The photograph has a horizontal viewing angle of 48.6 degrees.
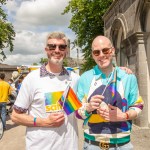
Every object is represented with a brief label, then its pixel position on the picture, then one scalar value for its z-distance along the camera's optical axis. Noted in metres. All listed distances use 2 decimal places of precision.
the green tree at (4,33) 9.59
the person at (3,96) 5.64
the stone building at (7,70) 28.44
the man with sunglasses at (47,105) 1.63
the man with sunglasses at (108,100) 1.58
